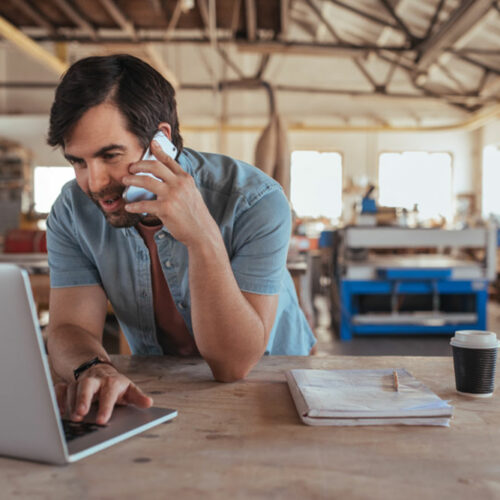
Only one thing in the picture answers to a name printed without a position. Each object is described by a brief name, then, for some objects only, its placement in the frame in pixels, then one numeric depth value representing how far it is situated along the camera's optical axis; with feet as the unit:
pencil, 3.18
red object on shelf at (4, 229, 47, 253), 13.92
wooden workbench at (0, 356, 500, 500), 2.11
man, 3.61
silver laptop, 2.05
